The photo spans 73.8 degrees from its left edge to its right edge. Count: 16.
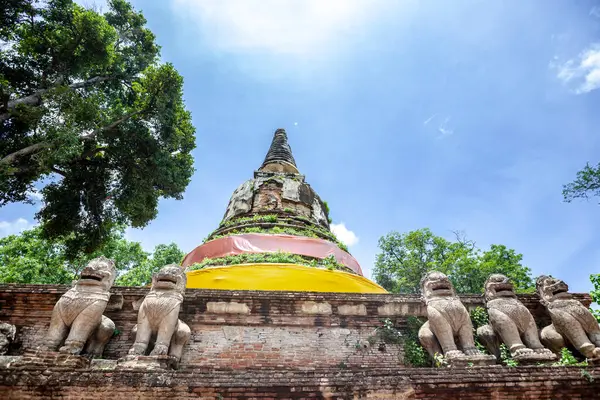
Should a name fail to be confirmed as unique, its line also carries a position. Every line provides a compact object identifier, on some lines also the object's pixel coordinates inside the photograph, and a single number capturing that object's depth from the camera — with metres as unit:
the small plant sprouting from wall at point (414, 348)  6.50
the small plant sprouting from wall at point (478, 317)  6.95
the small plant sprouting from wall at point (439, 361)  5.91
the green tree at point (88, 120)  10.54
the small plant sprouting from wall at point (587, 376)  4.99
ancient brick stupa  9.32
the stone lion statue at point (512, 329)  6.00
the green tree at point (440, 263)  20.97
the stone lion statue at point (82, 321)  5.79
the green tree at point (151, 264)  22.23
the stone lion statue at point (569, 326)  6.11
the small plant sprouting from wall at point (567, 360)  5.76
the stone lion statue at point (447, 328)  6.09
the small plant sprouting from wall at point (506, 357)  5.94
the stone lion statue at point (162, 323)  5.81
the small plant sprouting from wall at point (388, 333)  6.87
